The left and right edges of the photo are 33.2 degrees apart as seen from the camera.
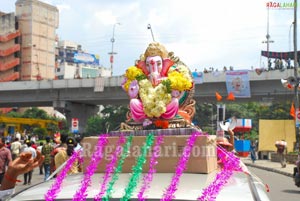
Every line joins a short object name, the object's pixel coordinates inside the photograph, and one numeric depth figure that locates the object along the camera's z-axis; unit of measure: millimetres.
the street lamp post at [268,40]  78250
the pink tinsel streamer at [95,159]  3592
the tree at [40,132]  50469
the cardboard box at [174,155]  3758
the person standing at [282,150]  27347
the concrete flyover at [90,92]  41281
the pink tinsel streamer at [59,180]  2912
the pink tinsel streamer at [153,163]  3154
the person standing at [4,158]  12859
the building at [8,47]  87812
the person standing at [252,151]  32112
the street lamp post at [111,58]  94438
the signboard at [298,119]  24844
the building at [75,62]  142875
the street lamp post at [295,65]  28559
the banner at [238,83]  40250
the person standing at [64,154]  9641
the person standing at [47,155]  16328
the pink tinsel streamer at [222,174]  2809
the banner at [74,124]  28931
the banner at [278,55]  50525
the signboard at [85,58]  154250
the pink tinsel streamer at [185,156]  3637
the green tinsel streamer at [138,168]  2905
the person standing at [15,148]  19448
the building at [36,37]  89875
